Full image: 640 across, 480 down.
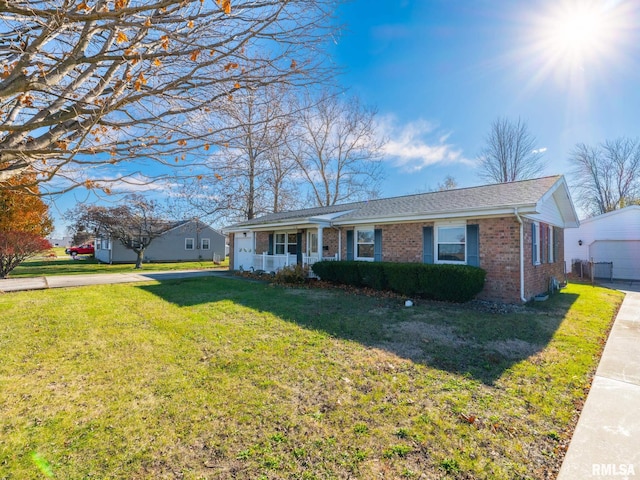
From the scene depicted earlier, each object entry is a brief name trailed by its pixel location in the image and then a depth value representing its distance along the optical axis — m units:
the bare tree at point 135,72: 2.84
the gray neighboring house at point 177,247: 28.52
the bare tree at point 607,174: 26.09
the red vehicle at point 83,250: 37.45
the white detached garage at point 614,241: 17.11
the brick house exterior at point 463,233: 8.91
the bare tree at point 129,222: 22.23
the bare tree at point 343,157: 26.00
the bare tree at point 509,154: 26.12
